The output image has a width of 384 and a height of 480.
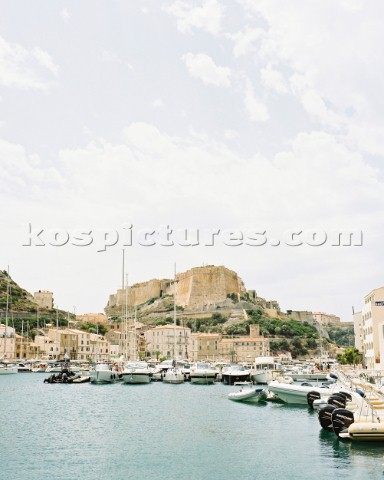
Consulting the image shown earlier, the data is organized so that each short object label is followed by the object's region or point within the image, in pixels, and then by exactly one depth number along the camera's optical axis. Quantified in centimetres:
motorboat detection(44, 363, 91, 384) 6588
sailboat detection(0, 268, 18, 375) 9169
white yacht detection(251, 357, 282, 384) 5953
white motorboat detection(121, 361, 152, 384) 5988
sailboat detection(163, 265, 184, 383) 6169
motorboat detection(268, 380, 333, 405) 3653
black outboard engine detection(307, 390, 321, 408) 3409
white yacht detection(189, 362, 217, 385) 6156
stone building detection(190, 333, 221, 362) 13692
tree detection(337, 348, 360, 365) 7869
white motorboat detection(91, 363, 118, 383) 6193
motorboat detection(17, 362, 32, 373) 9936
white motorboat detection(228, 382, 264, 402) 4134
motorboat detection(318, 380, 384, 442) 2091
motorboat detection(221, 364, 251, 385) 6078
